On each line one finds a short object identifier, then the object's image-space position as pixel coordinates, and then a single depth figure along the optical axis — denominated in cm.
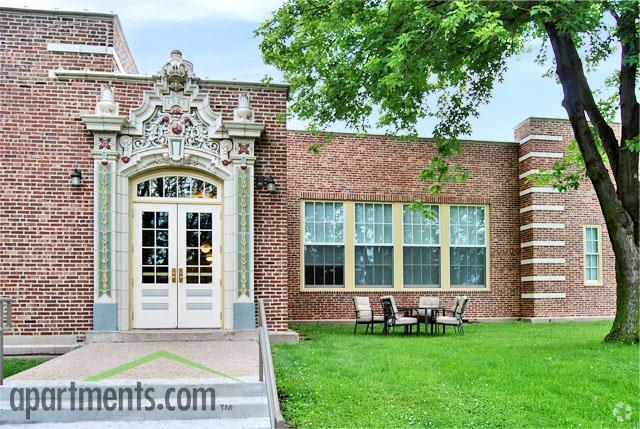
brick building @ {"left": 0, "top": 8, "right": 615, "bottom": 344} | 1129
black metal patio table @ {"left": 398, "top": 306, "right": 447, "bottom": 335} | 1406
